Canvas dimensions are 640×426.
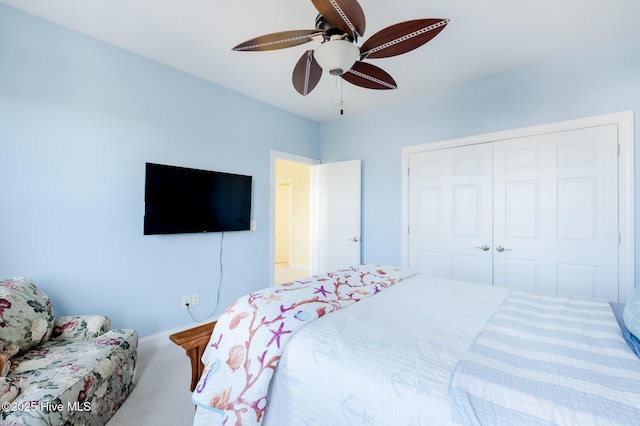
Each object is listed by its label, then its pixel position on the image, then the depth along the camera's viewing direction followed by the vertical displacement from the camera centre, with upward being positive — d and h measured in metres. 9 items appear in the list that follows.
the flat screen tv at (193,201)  2.54 +0.14
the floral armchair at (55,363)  1.23 -0.82
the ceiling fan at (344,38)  1.36 +0.98
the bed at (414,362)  0.79 -0.49
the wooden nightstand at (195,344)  1.35 -0.63
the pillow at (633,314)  1.06 -0.38
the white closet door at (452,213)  2.89 +0.05
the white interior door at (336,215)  3.78 +0.01
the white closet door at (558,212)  2.32 +0.06
